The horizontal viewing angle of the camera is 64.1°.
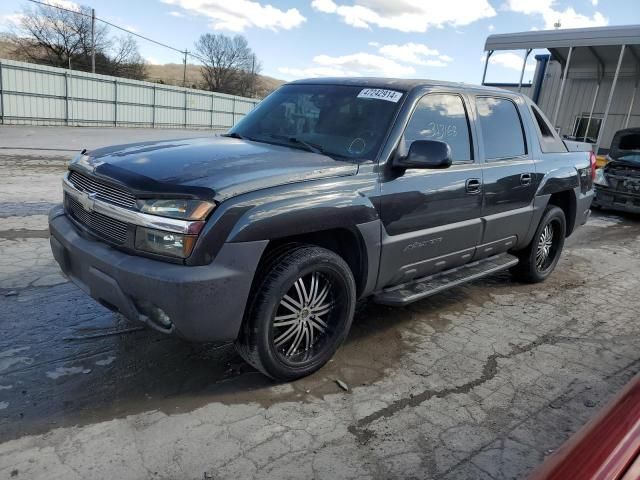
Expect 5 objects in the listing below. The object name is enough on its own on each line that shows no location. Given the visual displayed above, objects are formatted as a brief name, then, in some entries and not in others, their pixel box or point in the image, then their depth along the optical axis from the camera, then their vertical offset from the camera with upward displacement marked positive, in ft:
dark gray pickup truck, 8.61 -2.12
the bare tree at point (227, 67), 246.68 +13.37
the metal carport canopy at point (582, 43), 42.68 +8.27
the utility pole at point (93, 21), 138.62 +15.88
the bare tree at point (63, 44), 164.55 +9.75
